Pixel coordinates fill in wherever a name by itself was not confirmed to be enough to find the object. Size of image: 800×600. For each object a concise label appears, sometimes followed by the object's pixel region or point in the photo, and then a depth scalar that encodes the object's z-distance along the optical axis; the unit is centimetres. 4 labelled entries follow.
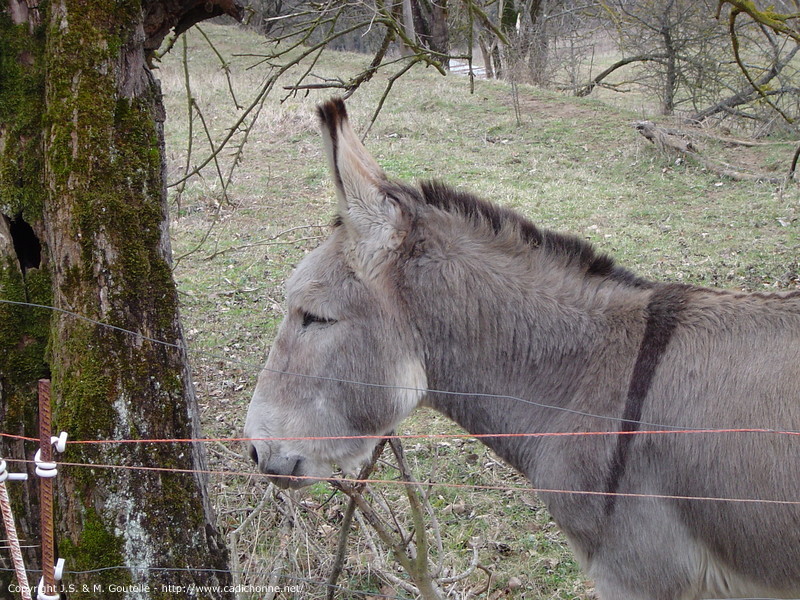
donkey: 226
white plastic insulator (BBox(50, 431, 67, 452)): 207
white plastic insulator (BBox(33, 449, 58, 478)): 200
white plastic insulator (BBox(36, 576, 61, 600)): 211
